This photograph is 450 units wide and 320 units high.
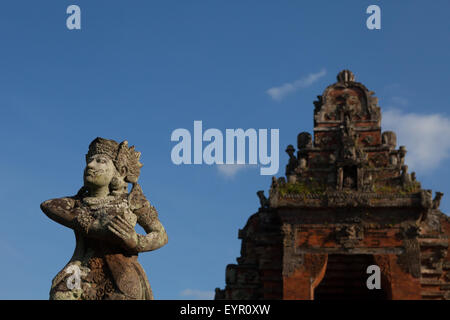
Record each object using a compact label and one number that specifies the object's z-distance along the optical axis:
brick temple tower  21.91
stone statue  7.10
